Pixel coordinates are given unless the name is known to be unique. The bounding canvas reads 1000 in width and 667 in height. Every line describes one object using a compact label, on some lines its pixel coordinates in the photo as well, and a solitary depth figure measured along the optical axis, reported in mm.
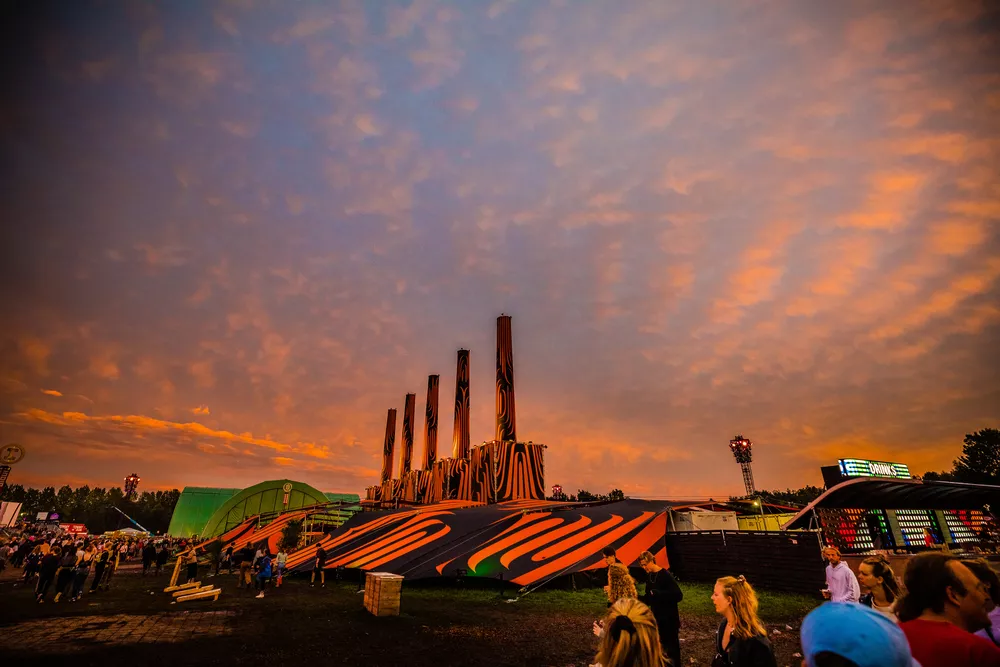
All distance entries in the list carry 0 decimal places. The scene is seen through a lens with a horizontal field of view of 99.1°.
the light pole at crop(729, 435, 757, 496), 50312
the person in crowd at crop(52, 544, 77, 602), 12456
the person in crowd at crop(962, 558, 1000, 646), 2199
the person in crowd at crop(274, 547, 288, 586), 16062
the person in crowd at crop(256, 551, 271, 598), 13555
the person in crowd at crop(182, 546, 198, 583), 15391
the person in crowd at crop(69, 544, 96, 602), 12211
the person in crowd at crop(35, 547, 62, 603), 11648
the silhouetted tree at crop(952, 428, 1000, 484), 50750
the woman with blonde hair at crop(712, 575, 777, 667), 3025
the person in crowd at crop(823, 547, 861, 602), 6770
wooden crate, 10172
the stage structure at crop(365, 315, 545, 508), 32906
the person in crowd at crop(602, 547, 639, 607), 4355
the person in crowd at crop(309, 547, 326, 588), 17128
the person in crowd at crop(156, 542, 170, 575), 20547
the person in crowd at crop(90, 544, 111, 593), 13785
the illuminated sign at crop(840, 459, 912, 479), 23562
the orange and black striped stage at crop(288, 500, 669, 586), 14922
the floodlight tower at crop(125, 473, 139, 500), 69494
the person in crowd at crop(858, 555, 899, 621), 4031
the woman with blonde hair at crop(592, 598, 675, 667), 2369
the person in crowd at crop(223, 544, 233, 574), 24061
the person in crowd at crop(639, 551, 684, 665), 4832
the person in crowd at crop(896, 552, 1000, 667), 1811
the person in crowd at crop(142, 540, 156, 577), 19797
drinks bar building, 19859
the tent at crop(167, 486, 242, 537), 59406
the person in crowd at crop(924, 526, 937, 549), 23538
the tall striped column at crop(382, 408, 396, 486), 60959
